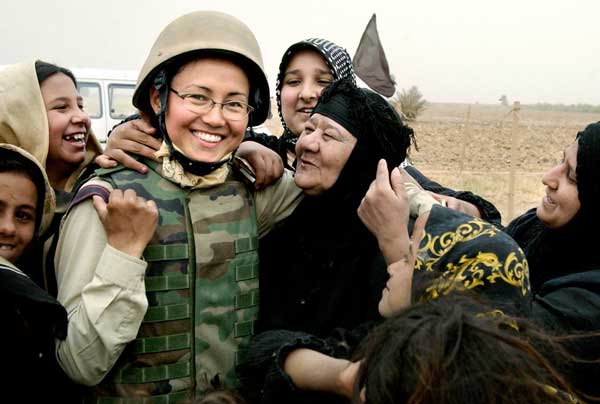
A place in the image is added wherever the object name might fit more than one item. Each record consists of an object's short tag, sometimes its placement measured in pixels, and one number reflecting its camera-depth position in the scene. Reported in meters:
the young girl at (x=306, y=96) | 2.62
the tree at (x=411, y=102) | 25.37
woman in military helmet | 1.81
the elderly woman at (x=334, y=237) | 1.83
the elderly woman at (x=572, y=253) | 1.86
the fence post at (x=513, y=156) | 10.80
